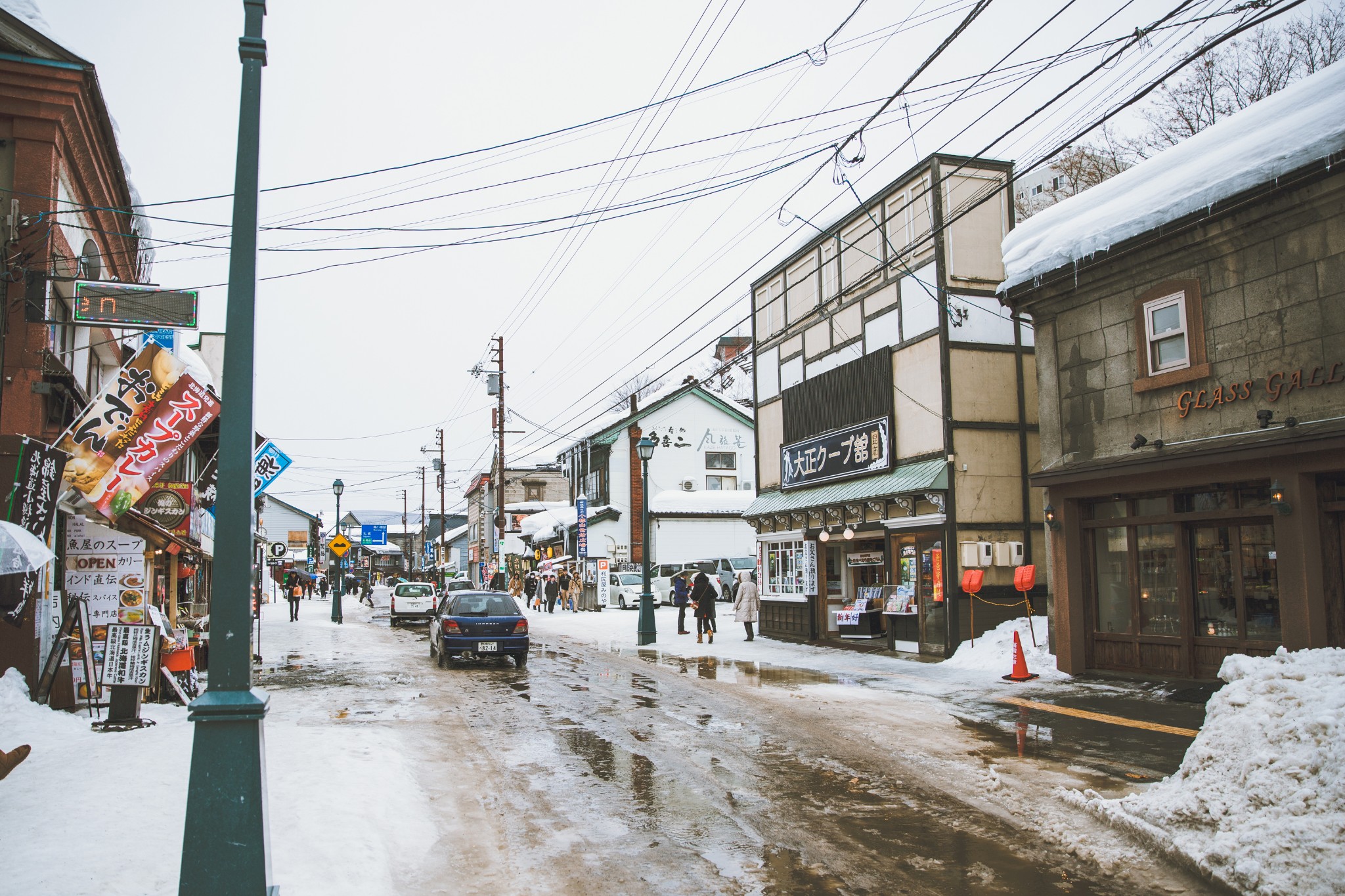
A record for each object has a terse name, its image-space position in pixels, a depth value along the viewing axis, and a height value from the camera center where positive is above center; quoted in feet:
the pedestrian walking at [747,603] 80.89 -5.46
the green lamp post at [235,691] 14.83 -2.37
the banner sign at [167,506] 45.24 +2.45
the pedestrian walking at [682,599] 89.61 -5.57
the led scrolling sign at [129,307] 40.91 +11.68
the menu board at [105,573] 40.29 -0.76
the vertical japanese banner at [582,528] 142.51 +2.80
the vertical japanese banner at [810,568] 77.51 -2.34
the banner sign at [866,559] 72.49 -1.56
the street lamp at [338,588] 120.16 -4.96
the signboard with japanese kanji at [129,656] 34.94 -3.94
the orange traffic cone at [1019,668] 49.67 -7.24
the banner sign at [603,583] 138.21 -5.72
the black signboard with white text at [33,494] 33.55 +2.40
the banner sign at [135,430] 37.40 +5.33
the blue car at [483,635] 60.75 -5.82
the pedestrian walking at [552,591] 138.62 -7.02
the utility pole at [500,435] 132.36 +16.95
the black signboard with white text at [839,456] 69.15 +7.08
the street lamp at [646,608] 78.84 -5.56
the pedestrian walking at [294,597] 122.93 -6.27
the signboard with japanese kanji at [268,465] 49.06 +4.90
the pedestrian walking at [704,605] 79.82 -5.44
